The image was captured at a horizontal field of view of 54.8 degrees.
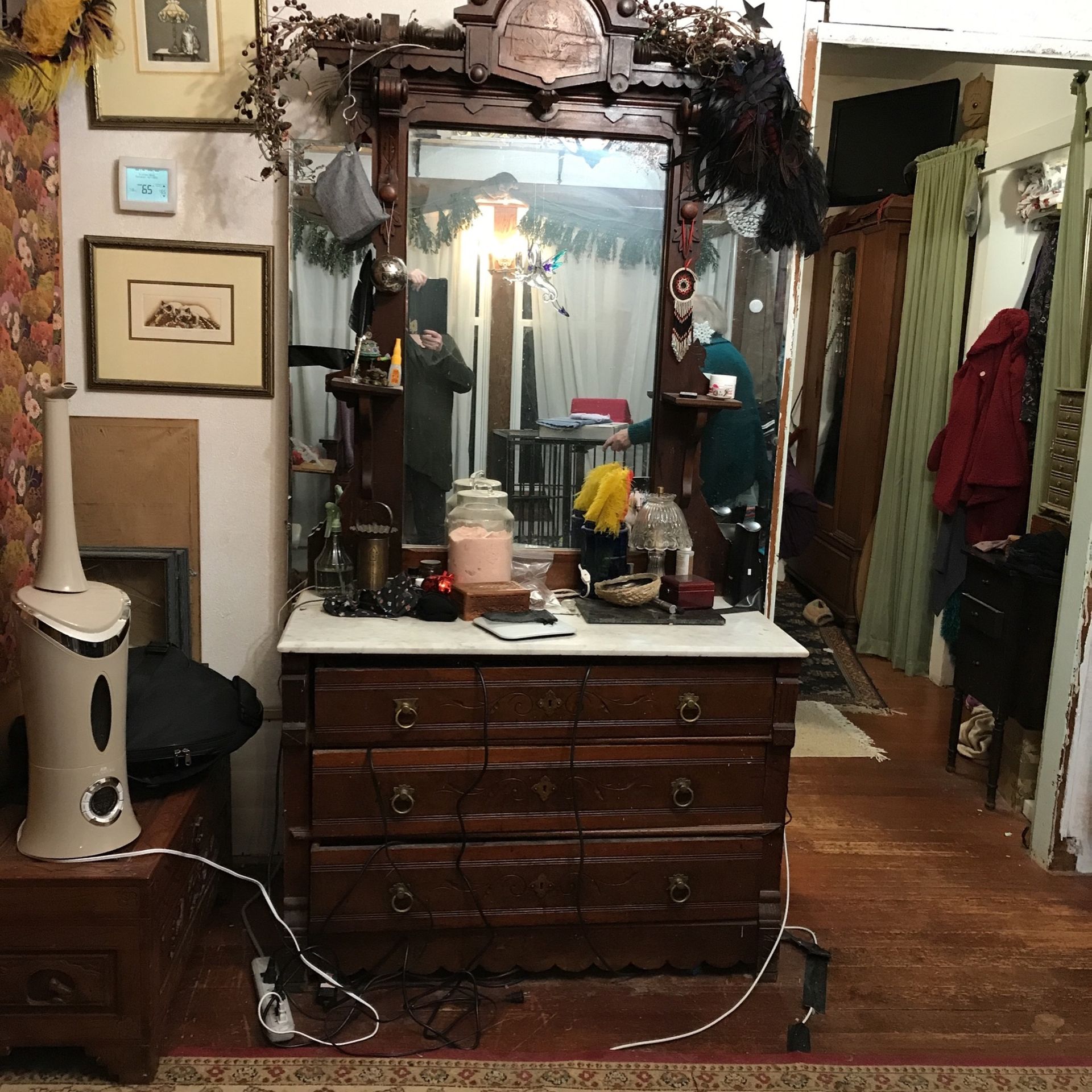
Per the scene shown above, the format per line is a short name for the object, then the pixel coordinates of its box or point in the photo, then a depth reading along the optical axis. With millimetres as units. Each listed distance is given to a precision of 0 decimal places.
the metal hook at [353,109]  2338
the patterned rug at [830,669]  4379
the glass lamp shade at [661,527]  2490
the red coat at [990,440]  4008
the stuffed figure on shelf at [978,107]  4512
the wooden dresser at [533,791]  2170
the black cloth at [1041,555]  3090
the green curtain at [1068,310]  3311
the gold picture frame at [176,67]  2334
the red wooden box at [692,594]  2439
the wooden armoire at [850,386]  5113
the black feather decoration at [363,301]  2398
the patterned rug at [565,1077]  1984
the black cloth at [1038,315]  3811
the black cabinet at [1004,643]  3172
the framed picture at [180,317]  2434
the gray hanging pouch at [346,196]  2297
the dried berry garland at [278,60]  2266
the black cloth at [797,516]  4918
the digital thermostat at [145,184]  2385
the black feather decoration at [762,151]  2318
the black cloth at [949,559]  4312
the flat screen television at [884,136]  4973
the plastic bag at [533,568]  2541
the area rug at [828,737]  3801
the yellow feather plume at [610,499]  2461
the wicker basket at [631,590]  2430
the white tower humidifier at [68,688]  1898
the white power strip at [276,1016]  2084
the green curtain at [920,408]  4508
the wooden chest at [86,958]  1917
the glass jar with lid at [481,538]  2430
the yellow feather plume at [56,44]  2141
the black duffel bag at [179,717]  2193
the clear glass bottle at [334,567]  2459
